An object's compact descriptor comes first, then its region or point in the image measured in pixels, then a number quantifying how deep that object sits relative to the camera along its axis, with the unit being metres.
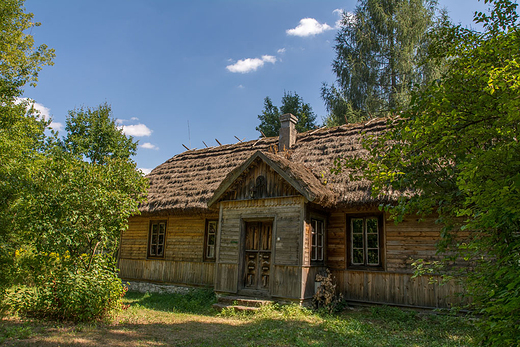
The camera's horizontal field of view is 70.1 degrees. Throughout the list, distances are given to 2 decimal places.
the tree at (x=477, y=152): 3.21
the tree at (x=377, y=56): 23.94
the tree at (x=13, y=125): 8.55
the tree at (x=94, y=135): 24.59
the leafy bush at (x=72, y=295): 7.54
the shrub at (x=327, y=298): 9.84
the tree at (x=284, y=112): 31.64
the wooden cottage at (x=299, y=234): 9.88
